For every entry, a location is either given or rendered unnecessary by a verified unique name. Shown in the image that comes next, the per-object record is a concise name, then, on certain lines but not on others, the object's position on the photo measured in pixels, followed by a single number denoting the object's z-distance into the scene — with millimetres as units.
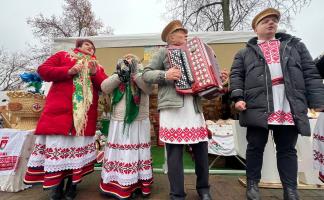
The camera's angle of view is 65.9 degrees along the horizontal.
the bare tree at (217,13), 12540
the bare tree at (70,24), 17406
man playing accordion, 2295
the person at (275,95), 2195
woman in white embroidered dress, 2615
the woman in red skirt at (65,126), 2510
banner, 2967
